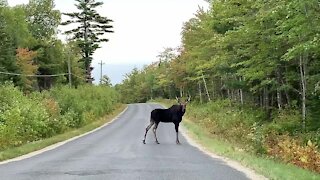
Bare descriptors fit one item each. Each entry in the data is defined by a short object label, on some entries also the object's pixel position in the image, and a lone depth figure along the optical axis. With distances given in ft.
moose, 73.51
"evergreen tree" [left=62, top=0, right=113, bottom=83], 247.09
